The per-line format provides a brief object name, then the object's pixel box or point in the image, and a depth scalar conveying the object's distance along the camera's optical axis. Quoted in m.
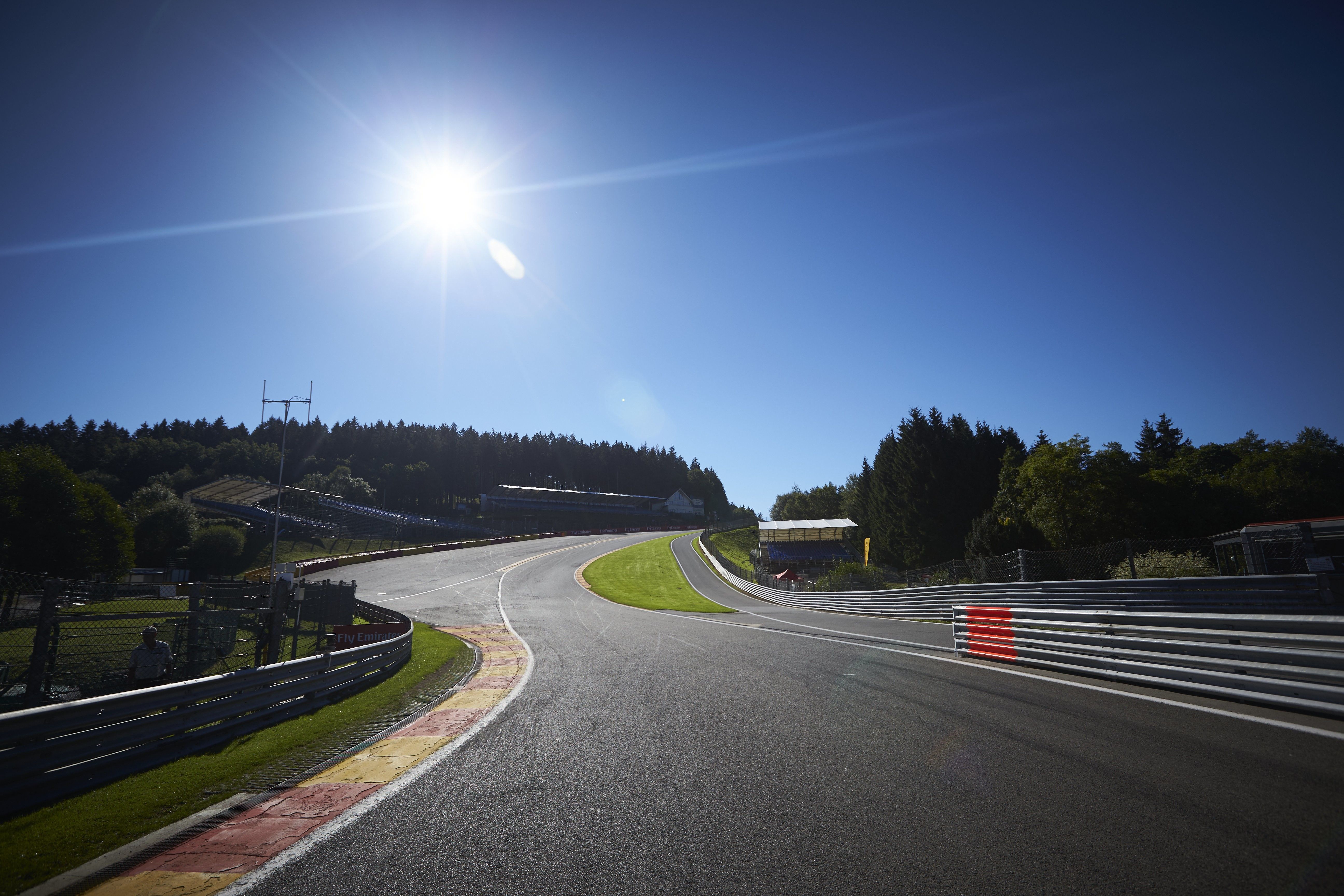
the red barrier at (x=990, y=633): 9.20
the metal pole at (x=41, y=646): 5.43
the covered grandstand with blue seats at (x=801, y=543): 60.22
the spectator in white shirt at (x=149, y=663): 7.09
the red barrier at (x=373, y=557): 40.56
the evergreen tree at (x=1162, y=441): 72.38
